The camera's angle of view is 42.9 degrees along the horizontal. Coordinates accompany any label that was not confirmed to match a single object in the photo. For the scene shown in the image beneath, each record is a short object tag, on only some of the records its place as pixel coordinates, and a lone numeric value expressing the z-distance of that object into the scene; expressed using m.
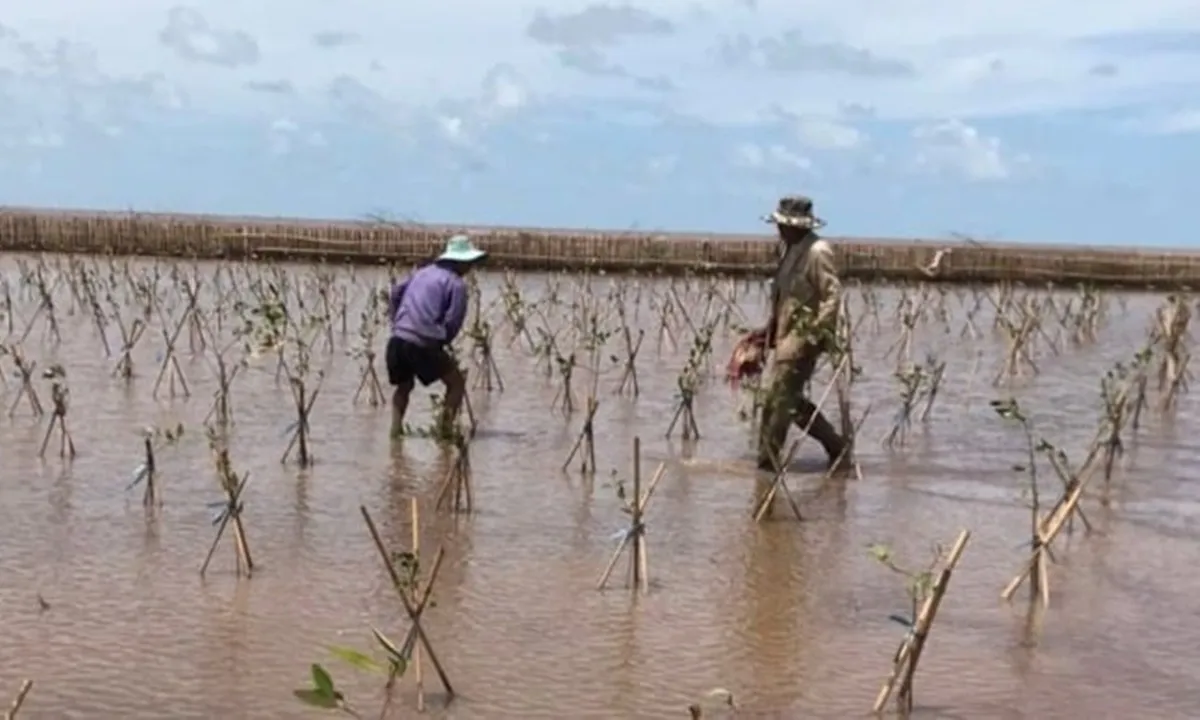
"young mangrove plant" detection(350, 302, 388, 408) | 9.00
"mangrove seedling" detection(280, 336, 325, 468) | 6.83
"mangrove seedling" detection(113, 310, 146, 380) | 9.45
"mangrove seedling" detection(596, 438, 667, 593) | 4.94
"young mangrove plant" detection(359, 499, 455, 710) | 3.79
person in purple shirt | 7.44
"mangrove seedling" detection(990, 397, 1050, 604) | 4.92
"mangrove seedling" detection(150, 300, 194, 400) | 9.08
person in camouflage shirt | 6.80
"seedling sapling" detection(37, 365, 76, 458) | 6.58
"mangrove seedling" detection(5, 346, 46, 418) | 7.77
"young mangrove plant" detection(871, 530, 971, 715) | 3.88
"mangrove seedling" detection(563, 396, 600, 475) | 6.82
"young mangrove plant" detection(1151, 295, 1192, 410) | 10.03
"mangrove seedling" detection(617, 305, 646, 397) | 9.41
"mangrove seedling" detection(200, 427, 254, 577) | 4.98
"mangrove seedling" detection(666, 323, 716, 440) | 7.90
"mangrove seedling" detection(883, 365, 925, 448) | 7.87
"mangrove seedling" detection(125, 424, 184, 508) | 5.70
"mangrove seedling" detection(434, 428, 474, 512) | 5.80
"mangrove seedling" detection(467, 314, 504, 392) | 8.97
